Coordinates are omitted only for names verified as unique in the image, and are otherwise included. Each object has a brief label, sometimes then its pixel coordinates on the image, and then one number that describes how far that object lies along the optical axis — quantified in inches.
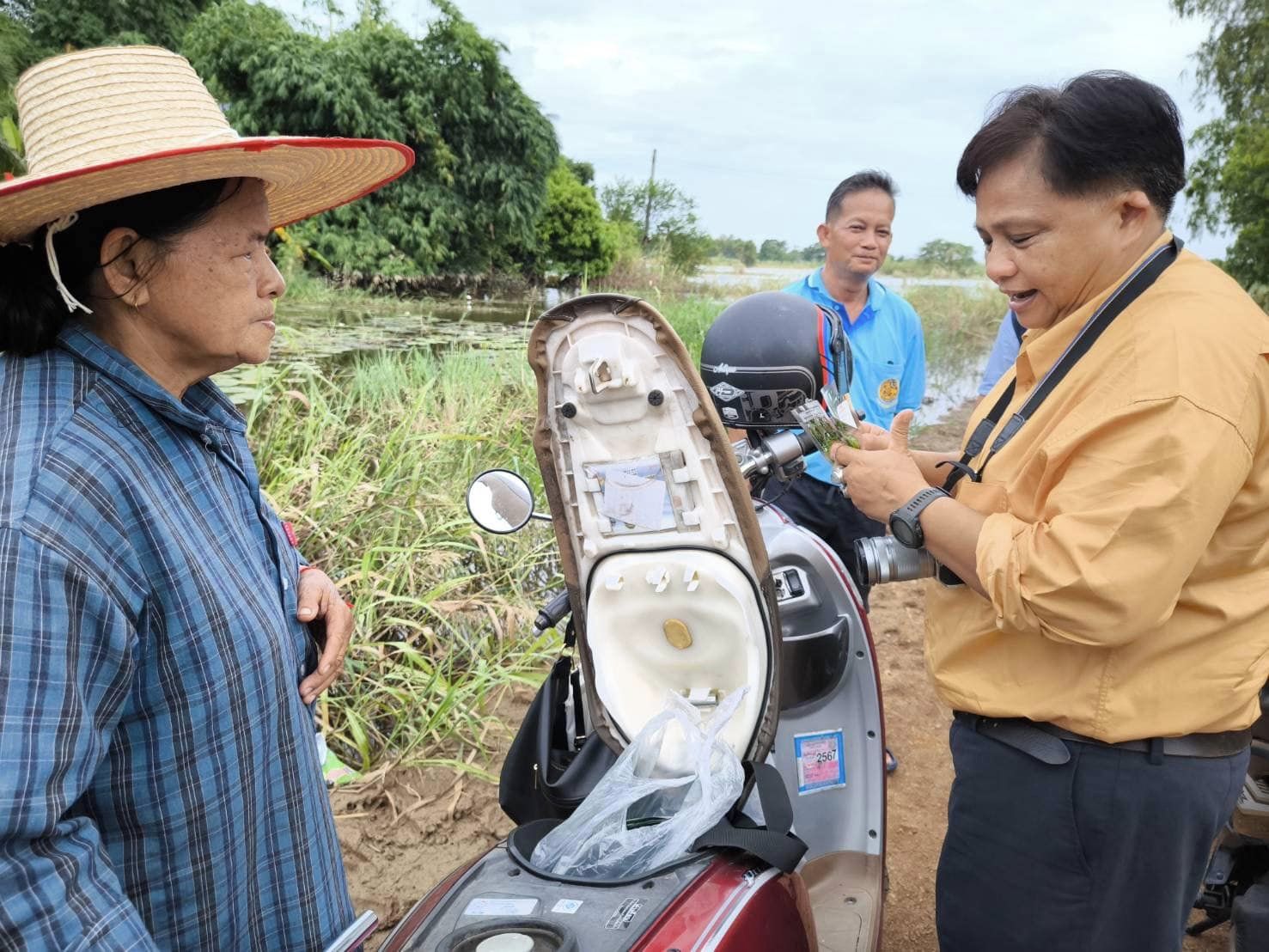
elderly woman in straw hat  33.5
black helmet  67.5
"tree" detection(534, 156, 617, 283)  889.5
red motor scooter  50.0
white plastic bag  54.4
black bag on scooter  66.7
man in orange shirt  45.3
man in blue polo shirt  116.2
